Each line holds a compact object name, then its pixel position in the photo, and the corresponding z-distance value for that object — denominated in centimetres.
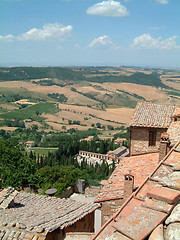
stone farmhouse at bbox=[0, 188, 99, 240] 782
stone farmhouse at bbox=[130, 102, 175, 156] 1532
